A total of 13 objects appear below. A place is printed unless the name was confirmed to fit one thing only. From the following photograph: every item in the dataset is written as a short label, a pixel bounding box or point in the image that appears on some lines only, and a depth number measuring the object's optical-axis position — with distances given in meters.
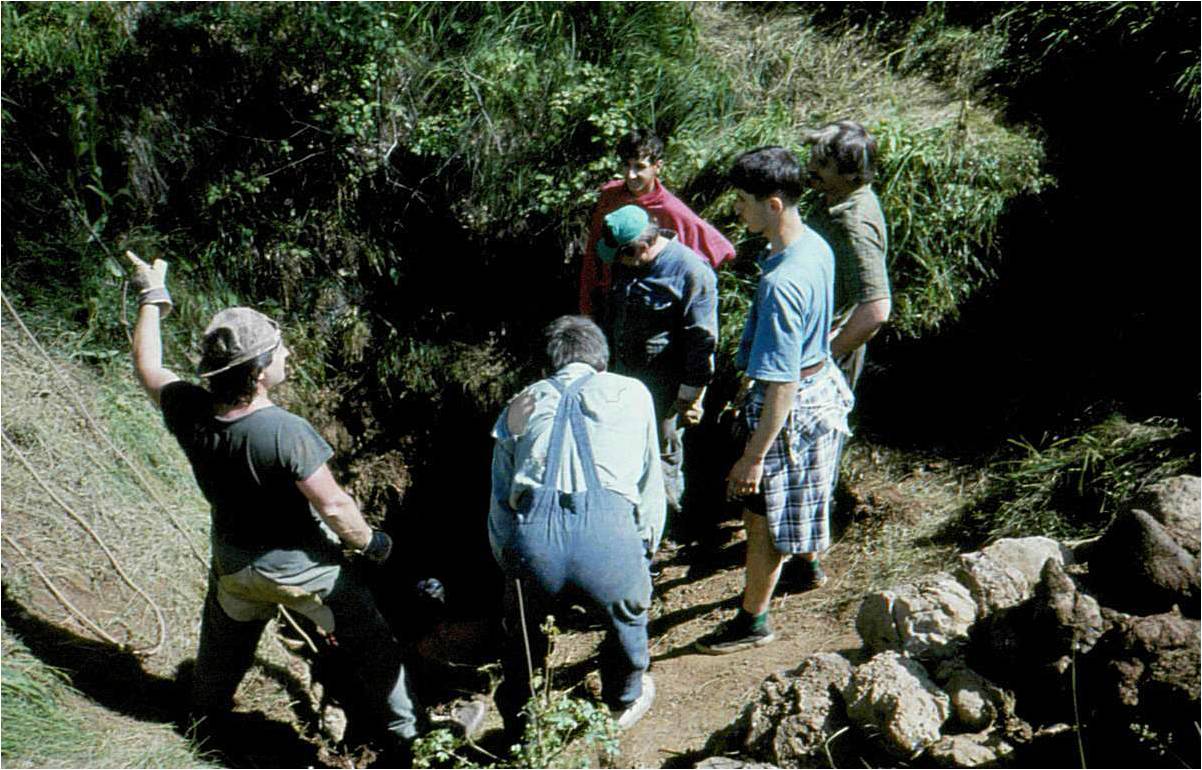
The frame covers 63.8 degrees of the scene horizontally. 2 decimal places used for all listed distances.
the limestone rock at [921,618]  3.20
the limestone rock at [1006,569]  3.25
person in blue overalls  3.08
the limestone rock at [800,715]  3.02
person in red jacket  4.37
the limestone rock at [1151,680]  2.45
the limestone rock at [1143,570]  2.82
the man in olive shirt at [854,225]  3.63
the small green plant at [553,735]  2.88
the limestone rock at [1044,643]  2.84
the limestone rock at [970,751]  2.78
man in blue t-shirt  3.19
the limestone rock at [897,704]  2.85
